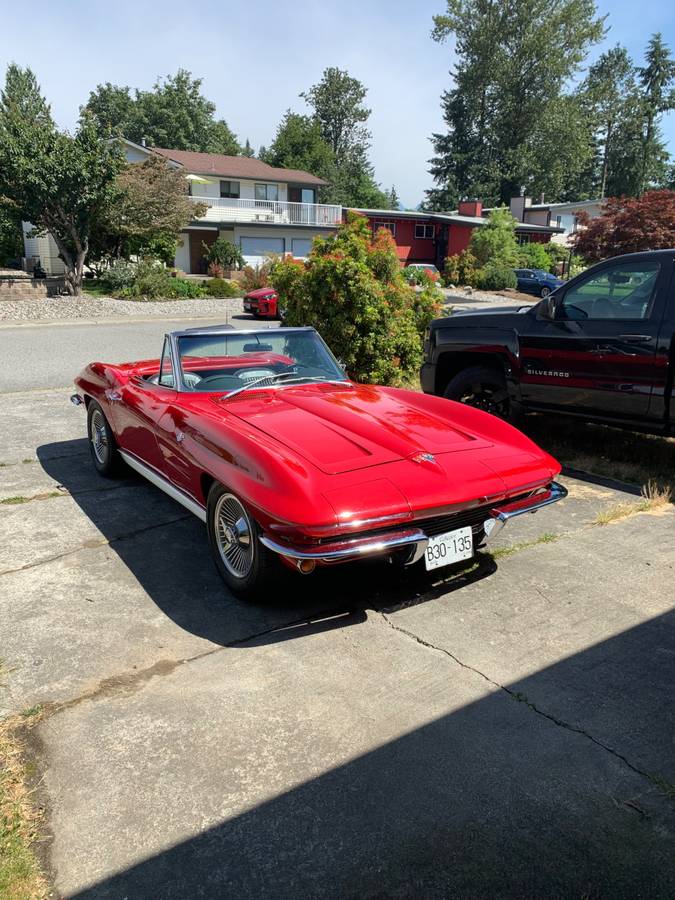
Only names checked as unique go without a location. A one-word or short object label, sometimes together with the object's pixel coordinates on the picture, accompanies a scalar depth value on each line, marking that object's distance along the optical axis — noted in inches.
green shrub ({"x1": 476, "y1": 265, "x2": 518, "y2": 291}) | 1409.9
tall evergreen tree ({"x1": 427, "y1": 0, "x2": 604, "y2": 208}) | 2220.7
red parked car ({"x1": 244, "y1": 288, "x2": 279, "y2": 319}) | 838.5
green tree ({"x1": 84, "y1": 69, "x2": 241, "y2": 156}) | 2618.1
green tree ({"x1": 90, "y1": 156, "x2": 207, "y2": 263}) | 971.9
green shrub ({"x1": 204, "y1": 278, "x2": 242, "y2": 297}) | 1059.3
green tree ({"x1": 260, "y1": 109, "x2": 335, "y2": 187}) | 2498.8
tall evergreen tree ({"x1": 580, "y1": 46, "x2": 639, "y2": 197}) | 2620.6
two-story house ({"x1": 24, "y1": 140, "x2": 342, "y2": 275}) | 1547.7
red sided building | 1820.9
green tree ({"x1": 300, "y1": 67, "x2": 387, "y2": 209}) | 2778.1
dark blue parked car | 1403.8
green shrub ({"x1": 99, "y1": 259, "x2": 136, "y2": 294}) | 986.1
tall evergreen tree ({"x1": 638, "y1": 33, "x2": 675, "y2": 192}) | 2618.1
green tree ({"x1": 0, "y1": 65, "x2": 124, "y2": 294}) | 832.9
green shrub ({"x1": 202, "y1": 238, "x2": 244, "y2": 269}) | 1425.9
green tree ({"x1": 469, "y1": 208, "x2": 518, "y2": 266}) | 1528.1
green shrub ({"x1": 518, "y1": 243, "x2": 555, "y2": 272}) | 1592.0
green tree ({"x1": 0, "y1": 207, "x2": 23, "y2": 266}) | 1120.6
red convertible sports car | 127.3
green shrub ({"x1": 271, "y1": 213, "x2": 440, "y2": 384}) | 359.6
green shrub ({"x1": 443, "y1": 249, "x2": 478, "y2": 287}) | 1496.1
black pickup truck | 220.2
